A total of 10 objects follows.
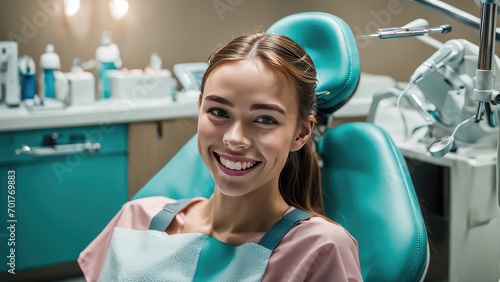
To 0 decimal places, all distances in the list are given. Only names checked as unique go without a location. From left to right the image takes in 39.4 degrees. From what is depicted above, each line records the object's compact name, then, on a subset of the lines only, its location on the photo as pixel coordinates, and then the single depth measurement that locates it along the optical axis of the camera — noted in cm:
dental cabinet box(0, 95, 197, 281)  283
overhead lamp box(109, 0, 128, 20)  322
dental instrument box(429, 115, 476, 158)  163
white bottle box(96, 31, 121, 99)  316
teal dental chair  157
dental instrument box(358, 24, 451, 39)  167
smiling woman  139
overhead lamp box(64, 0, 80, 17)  313
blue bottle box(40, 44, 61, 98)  303
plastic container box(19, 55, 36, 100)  297
